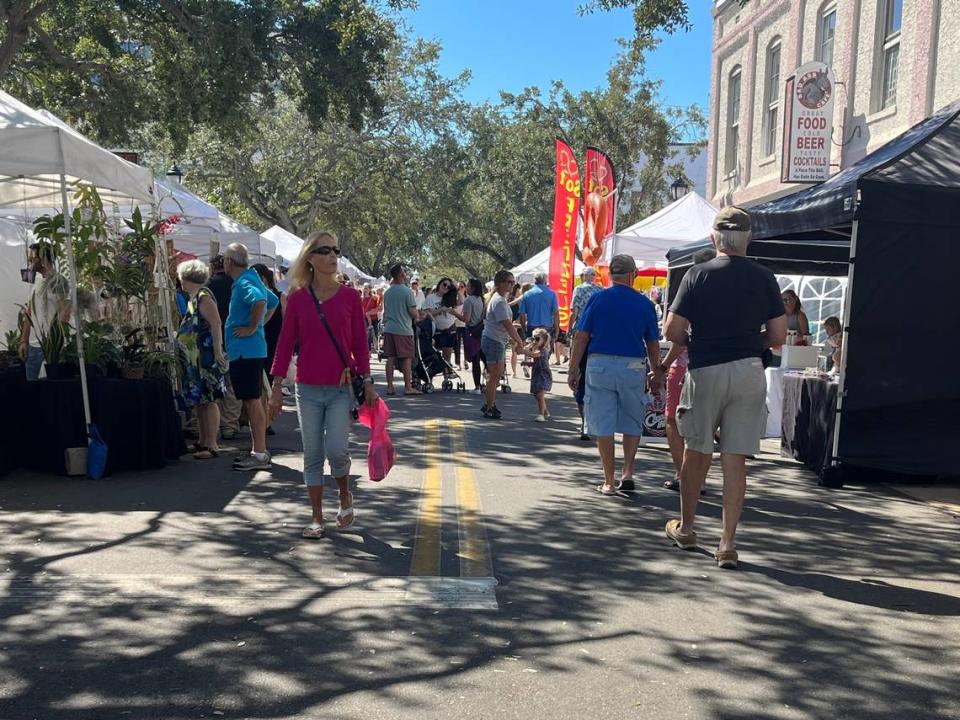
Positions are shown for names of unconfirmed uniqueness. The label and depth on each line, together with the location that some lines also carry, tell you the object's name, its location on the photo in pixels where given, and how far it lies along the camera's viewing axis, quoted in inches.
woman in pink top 236.5
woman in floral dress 348.8
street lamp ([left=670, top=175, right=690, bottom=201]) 892.6
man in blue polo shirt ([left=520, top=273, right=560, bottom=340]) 548.1
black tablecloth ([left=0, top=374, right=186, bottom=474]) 316.5
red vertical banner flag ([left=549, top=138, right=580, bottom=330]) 746.2
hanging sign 652.1
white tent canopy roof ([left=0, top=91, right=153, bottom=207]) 297.3
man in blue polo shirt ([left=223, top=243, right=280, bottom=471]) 326.0
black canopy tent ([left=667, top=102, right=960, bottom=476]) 315.6
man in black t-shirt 222.4
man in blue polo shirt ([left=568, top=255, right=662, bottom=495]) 297.4
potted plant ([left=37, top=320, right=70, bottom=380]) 324.2
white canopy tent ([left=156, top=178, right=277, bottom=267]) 575.5
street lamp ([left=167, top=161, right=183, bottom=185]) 704.4
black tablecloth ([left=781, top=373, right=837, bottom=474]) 338.3
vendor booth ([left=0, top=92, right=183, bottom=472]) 299.9
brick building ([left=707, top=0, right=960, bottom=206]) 575.2
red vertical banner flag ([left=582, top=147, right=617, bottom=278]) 745.6
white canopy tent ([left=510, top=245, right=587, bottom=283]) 1113.4
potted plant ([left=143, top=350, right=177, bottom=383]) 336.5
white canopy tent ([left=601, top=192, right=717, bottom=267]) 626.8
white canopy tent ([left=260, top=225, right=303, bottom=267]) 909.8
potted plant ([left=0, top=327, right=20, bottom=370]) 337.1
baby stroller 649.0
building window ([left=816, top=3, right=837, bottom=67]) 718.5
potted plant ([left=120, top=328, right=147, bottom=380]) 330.6
